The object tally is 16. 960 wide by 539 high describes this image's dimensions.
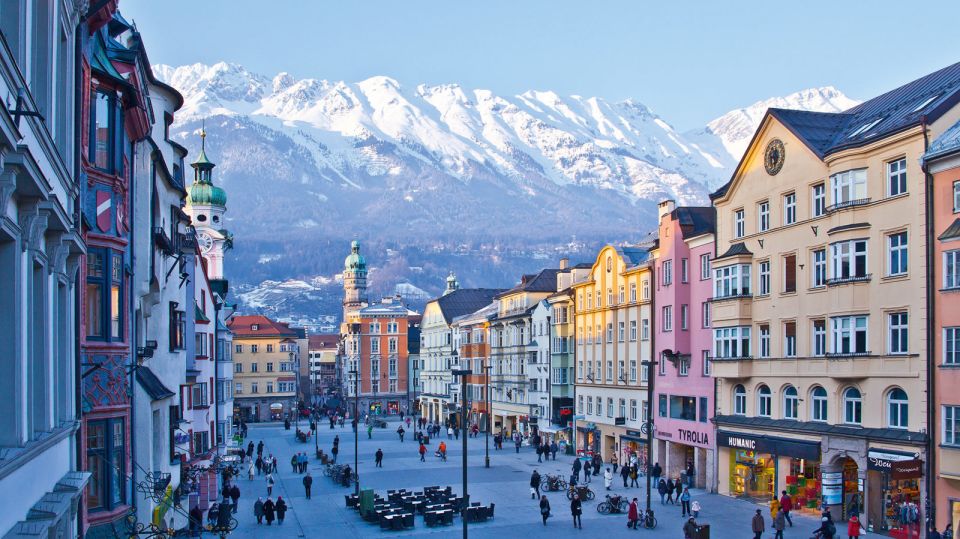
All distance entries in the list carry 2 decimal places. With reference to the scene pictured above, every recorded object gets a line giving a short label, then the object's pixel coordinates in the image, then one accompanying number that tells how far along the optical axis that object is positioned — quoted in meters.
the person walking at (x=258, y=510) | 43.66
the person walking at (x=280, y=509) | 43.84
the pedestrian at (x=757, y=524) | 35.78
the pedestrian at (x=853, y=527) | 34.50
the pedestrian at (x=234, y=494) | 47.38
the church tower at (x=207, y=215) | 101.06
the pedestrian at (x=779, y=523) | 36.03
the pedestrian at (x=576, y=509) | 40.91
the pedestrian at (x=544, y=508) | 41.84
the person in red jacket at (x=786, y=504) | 39.00
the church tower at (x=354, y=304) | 191.35
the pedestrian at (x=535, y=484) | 49.64
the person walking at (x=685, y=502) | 43.47
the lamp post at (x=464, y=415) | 32.53
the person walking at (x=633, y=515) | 40.28
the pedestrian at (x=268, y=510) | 43.38
